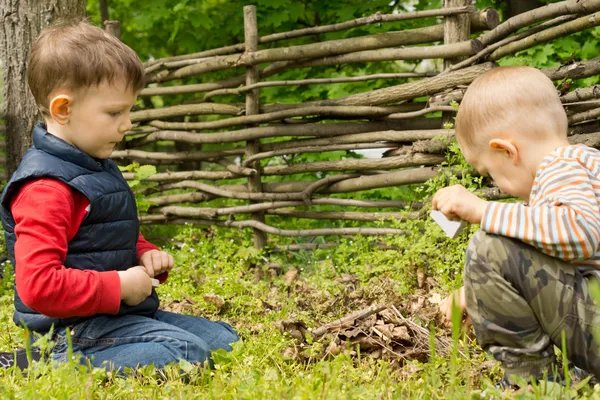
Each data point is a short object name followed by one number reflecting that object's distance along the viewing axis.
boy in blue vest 2.22
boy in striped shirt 1.82
